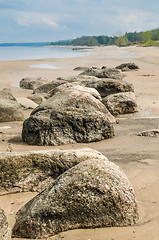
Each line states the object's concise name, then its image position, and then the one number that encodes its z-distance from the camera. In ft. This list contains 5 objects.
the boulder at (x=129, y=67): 77.67
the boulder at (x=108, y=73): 55.62
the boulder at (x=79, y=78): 45.54
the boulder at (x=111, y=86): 39.73
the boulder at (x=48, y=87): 46.14
